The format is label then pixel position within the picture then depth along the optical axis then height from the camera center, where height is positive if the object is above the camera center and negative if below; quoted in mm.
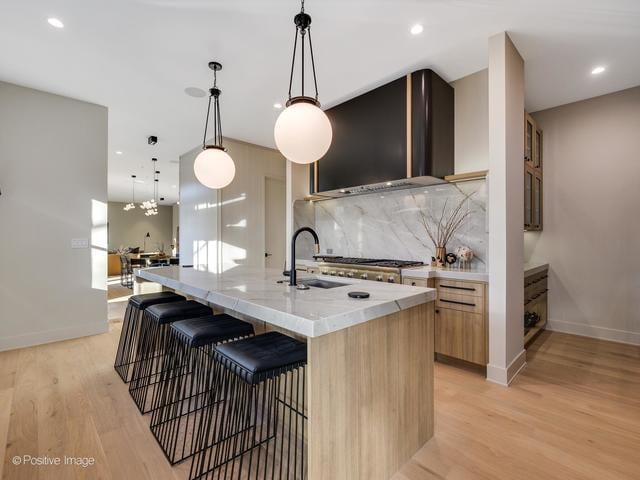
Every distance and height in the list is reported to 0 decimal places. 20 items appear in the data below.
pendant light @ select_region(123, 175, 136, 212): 8122 +1750
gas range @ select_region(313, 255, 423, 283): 2945 -272
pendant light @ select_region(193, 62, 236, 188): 2564 +655
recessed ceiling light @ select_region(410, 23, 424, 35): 2359 +1707
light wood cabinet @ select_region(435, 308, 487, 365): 2523 -818
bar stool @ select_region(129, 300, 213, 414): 2121 -690
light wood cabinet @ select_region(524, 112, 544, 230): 3252 +786
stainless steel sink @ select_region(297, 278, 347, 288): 1890 -267
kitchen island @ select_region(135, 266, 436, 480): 1167 -554
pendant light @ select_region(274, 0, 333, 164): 1708 +661
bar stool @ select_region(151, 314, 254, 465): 1683 -1079
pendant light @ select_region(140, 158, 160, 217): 7305 +1744
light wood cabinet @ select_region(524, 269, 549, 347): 3121 -646
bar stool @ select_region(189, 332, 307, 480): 1324 -993
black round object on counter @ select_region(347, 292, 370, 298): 1440 -253
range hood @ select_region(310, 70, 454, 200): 2867 +1108
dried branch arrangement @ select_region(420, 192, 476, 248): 3135 +222
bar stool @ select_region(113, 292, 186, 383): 2535 -670
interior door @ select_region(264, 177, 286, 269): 5488 +386
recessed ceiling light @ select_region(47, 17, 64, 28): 2285 +1711
